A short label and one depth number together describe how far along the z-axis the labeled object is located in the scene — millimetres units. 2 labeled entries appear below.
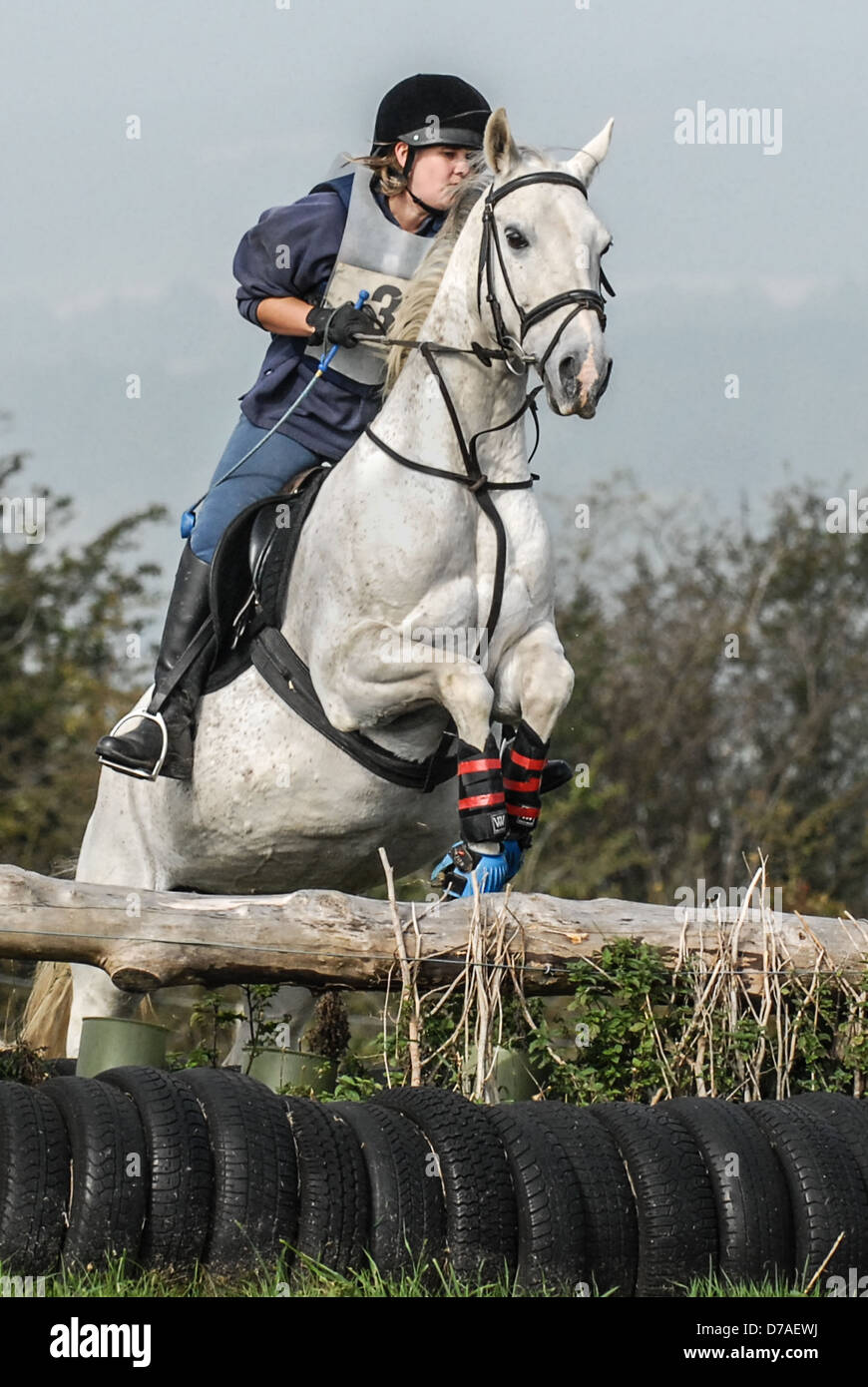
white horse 10430
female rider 11523
